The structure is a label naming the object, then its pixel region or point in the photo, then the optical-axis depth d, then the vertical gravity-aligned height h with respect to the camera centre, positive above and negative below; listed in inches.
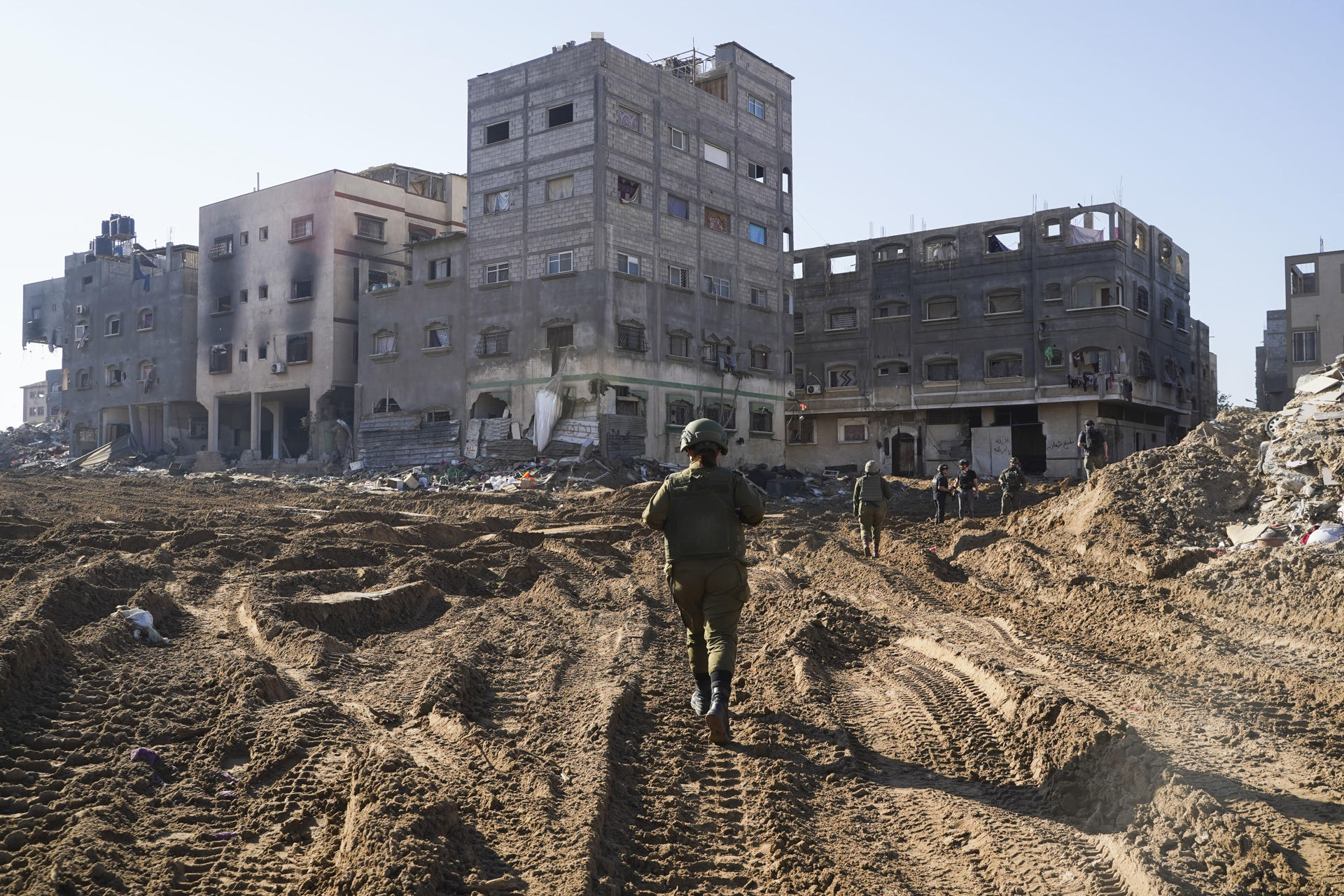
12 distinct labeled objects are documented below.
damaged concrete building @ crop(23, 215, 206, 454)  1974.7 +244.7
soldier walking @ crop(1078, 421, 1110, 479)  966.4 +24.1
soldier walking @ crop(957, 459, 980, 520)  943.7 -13.0
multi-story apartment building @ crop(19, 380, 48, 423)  3681.1 +226.9
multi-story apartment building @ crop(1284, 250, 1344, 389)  1673.2 +267.1
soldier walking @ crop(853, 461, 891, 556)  656.4 -20.6
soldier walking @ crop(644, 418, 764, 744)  254.2 -18.5
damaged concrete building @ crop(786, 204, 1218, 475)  1637.6 +214.3
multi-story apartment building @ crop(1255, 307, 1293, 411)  2030.0 +241.3
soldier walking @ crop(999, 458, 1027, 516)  874.1 -13.0
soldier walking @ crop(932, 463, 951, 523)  896.3 -18.1
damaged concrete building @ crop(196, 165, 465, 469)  1663.4 +297.4
